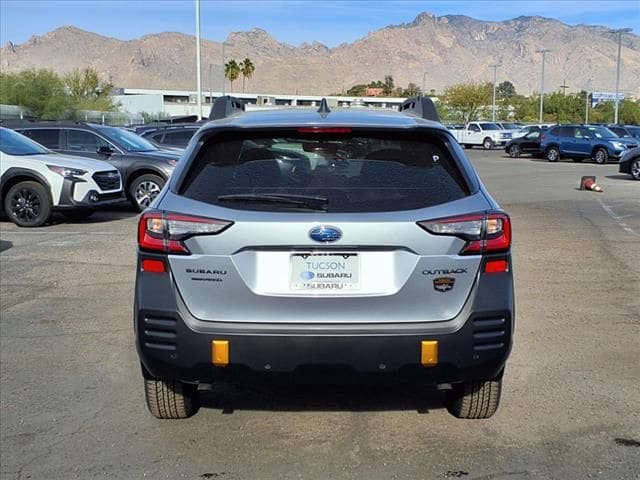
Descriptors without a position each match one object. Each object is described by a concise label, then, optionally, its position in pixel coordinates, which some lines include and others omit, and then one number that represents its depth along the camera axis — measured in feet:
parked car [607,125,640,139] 115.95
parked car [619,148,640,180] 78.89
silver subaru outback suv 12.45
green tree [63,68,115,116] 187.52
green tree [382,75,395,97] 440.45
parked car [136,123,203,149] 62.34
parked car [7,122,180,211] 49.96
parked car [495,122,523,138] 162.84
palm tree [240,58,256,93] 321.32
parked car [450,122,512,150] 161.68
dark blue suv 108.58
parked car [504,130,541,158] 123.85
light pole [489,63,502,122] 265.34
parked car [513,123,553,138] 160.15
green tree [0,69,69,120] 172.24
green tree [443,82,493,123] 290.76
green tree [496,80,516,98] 506.89
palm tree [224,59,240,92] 316.60
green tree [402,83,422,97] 389.68
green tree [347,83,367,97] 454.40
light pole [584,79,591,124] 265.01
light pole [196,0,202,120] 112.37
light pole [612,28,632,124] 174.56
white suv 42.55
